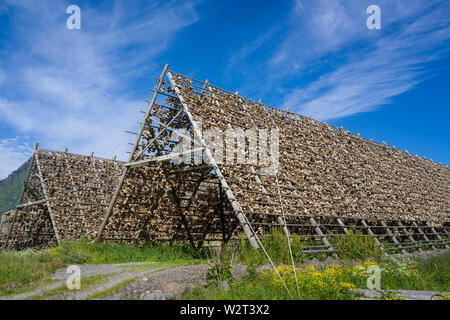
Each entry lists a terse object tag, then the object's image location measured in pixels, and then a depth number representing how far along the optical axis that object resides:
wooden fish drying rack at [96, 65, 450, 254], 8.39
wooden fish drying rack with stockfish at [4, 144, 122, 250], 12.72
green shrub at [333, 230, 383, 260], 8.18
